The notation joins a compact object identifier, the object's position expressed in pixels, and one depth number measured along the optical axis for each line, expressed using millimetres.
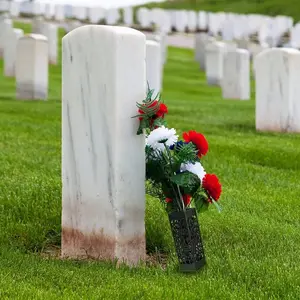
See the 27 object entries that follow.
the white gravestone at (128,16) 46856
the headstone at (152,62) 14305
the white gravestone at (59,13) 48869
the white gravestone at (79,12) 49312
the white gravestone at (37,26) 26925
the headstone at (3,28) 25175
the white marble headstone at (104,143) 5023
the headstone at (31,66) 15070
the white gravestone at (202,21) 48594
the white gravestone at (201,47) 28875
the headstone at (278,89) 10930
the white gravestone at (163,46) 26706
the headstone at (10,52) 19984
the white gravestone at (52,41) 25734
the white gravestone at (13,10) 49481
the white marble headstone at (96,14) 48062
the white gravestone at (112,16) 46734
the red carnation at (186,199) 5062
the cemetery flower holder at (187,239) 4902
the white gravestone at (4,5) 48781
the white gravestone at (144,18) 45531
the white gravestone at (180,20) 47031
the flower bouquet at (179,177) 4926
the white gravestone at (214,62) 21969
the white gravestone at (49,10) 50625
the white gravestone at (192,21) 48438
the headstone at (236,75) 18359
